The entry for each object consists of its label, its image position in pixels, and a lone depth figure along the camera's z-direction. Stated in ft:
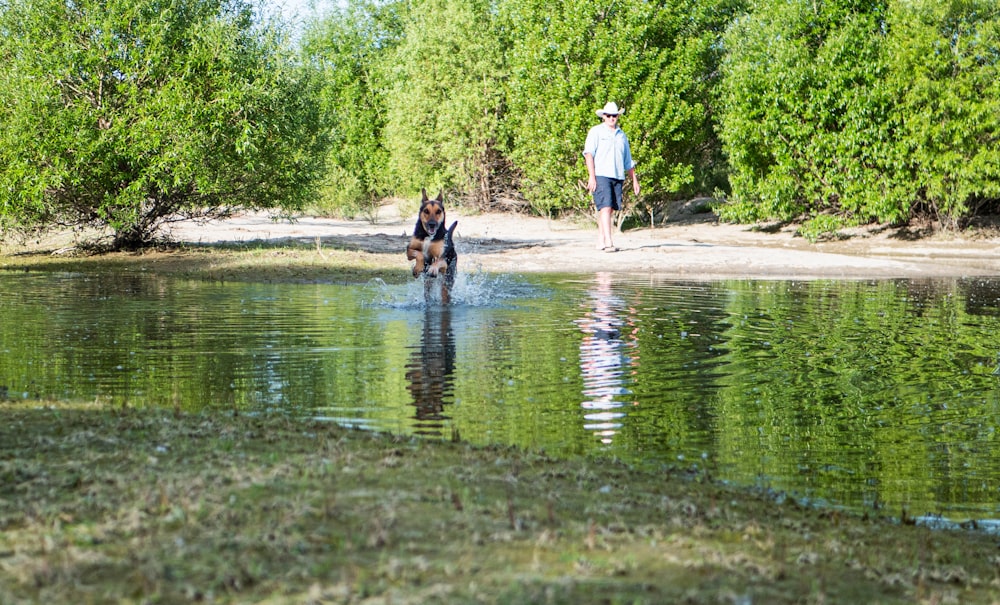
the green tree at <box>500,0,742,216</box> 90.12
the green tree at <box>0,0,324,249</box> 59.26
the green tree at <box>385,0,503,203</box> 110.52
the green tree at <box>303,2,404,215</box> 141.38
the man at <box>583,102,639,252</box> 62.34
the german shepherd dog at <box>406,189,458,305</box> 41.83
